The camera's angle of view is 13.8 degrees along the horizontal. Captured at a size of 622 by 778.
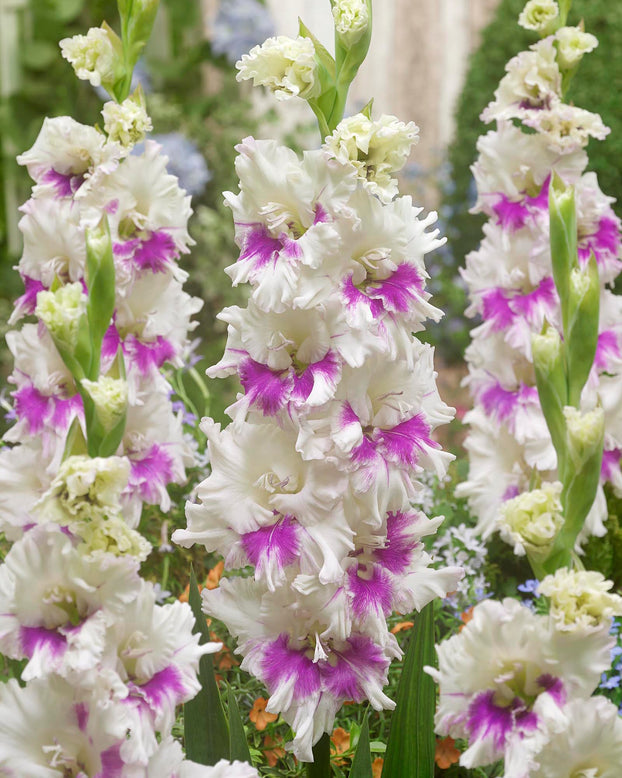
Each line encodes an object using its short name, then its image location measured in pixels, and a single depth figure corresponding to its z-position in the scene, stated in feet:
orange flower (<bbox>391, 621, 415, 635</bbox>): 7.66
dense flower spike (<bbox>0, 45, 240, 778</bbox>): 6.00
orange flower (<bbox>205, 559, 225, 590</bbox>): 7.83
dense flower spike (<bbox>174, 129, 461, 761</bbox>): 6.52
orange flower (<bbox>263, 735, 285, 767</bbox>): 7.42
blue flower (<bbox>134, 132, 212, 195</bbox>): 17.22
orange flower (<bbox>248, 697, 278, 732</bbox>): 7.41
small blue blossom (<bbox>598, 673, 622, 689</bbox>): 7.39
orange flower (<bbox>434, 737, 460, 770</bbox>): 7.38
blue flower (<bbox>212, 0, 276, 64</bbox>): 17.79
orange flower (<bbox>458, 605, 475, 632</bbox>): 7.58
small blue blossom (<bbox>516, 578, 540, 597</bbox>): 7.79
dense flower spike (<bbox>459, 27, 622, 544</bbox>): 8.31
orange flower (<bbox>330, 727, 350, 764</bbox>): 7.42
